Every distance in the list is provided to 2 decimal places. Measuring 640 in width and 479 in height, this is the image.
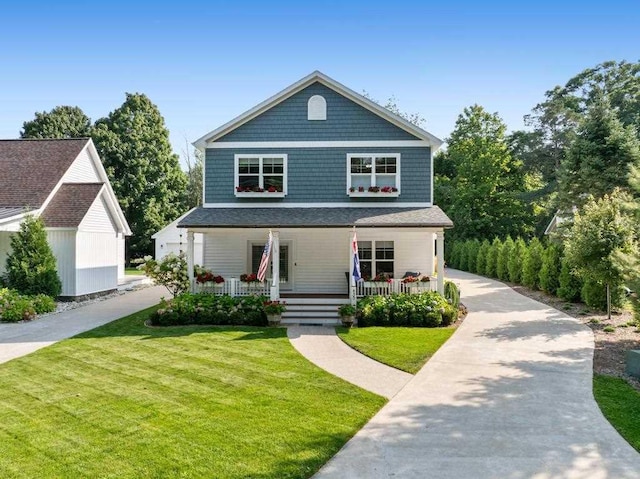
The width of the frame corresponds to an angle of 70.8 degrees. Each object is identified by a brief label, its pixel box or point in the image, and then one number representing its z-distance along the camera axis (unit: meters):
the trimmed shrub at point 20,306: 14.76
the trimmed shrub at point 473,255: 34.31
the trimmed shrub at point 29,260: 17.05
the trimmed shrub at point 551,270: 19.20
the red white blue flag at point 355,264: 14.49
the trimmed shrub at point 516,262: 24.37
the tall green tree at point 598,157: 21.33
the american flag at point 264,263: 14.55
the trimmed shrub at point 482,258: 31.73
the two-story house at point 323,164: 17.06
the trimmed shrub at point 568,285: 17.31
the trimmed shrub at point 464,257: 36.12
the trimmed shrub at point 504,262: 27.17
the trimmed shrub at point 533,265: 21.43
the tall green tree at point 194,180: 53.41
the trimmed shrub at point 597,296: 14.91
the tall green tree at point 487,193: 39.94
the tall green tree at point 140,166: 39.47
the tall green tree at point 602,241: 13.33
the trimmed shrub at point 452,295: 15.49
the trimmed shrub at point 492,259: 29.39
